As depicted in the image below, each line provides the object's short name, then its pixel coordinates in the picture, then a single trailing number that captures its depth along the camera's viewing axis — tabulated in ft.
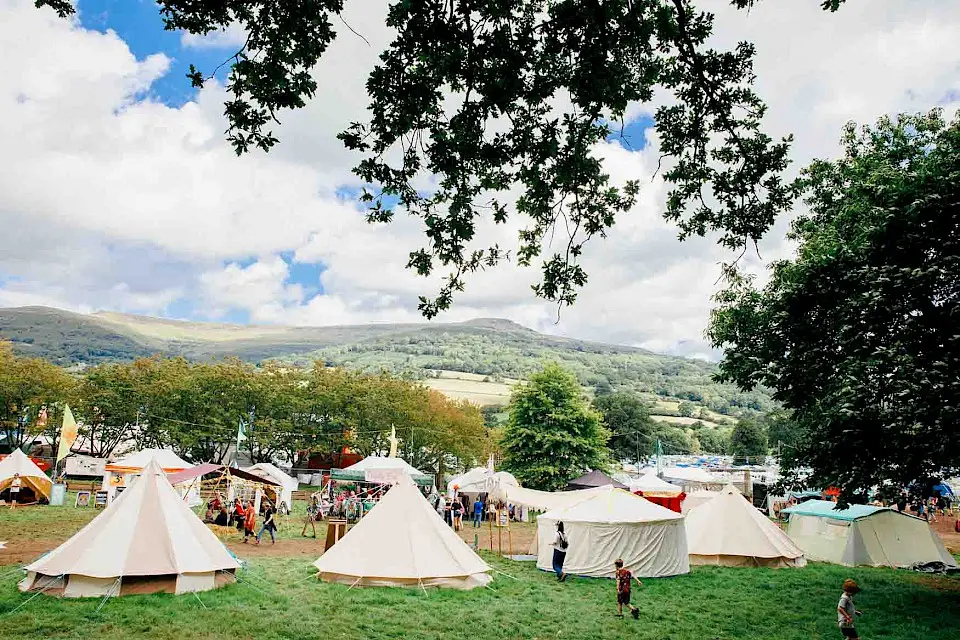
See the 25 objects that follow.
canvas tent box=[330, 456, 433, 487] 93.66
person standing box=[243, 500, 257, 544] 69.26
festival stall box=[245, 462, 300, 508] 104.28
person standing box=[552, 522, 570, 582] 55.36
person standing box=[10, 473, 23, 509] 95.04
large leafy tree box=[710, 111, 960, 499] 35.01
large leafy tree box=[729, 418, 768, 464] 318.04
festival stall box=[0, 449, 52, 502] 95.30
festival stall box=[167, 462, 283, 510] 82.38
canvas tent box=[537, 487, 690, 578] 57.00
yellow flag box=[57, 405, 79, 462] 97.50
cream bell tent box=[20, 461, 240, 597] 39.01
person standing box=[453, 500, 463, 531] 94.14
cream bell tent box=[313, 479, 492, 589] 47.24
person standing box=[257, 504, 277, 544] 67.77
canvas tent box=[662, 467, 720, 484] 135.74
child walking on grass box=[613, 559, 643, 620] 43.04
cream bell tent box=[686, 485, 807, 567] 65.41
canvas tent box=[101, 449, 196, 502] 93.23
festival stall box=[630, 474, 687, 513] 96.63
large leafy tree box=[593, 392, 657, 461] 286.66
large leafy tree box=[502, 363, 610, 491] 140.97
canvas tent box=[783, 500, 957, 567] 69.46
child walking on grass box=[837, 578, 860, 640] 32.53
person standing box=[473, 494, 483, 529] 97.01
